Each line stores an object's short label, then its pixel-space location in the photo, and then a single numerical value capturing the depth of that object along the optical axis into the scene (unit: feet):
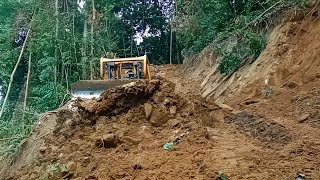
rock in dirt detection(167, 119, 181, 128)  14.11
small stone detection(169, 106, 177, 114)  14.68
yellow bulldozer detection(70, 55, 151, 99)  23.01
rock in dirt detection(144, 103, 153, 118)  14.64
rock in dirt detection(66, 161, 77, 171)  11.78
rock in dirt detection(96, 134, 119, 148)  13.05
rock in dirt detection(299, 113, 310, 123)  13.89
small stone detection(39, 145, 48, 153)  13.84
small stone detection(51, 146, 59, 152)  13.62
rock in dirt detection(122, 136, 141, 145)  13.21
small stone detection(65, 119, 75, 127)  15.06
